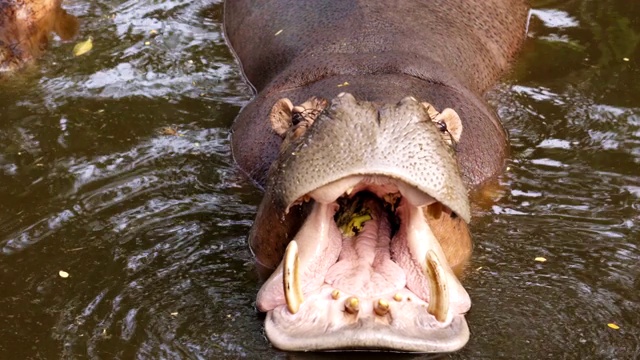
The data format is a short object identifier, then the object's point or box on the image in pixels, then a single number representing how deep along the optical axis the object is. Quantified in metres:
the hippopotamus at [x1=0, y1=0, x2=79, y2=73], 7.30
